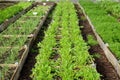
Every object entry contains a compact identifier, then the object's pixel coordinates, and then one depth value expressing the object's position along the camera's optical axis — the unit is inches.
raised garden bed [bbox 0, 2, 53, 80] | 159.9
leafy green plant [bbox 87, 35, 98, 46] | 234.4
